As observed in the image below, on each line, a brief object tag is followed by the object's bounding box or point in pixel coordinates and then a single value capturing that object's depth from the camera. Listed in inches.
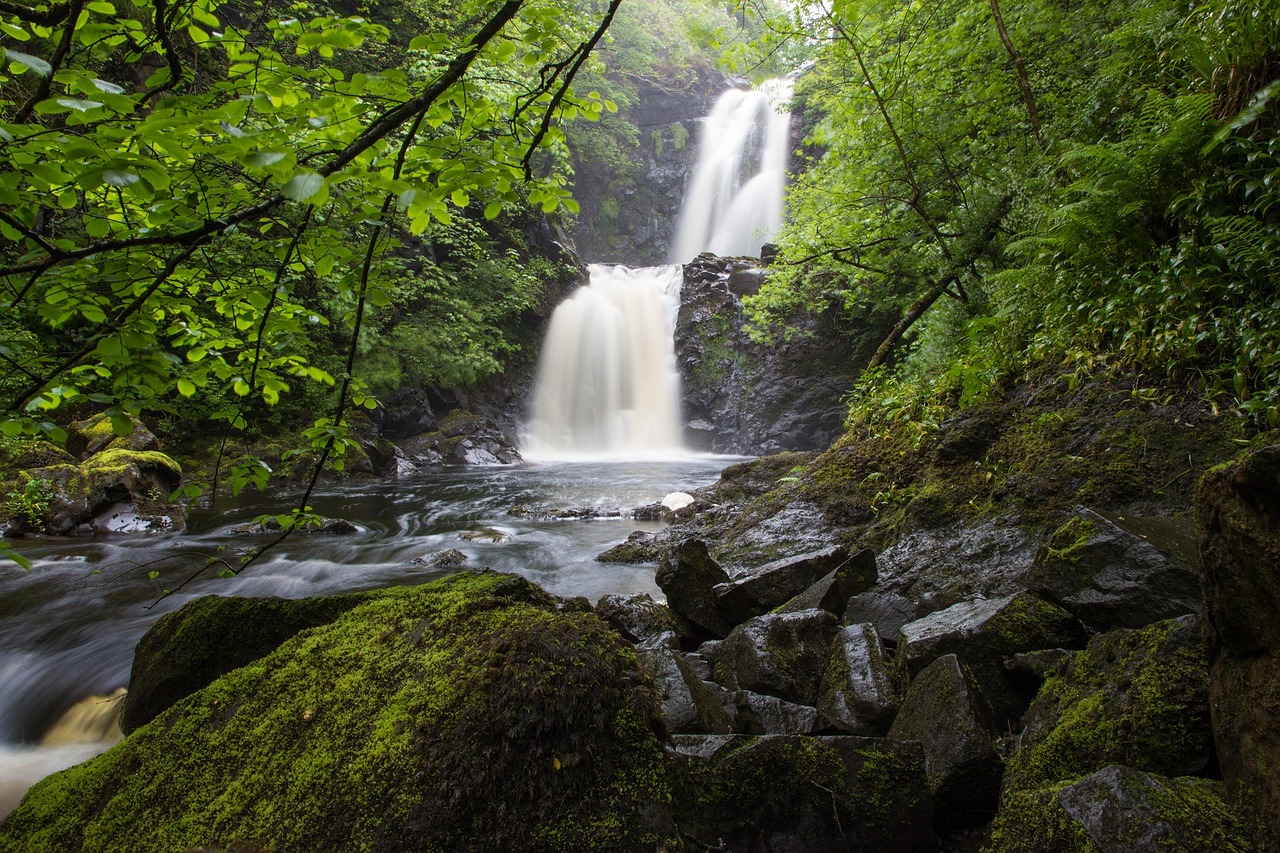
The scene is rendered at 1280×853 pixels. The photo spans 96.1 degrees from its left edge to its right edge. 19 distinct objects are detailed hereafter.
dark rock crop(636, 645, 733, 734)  100.0
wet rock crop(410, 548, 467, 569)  317.5
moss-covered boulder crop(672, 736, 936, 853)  75.8
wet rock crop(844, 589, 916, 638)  147.0
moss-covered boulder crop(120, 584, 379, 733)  96.8
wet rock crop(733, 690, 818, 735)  112.7
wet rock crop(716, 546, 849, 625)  172.9
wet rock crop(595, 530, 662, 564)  311.1
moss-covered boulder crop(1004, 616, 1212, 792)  73.9
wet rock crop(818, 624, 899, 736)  107.0
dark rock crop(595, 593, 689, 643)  179.0
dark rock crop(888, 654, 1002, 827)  87.0
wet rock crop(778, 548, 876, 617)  156.5
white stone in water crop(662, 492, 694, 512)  419.2
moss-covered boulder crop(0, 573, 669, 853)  59.7
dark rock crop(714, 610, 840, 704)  128.6
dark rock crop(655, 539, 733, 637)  181.2
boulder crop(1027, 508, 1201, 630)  105.7
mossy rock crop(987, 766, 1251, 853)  58.6
